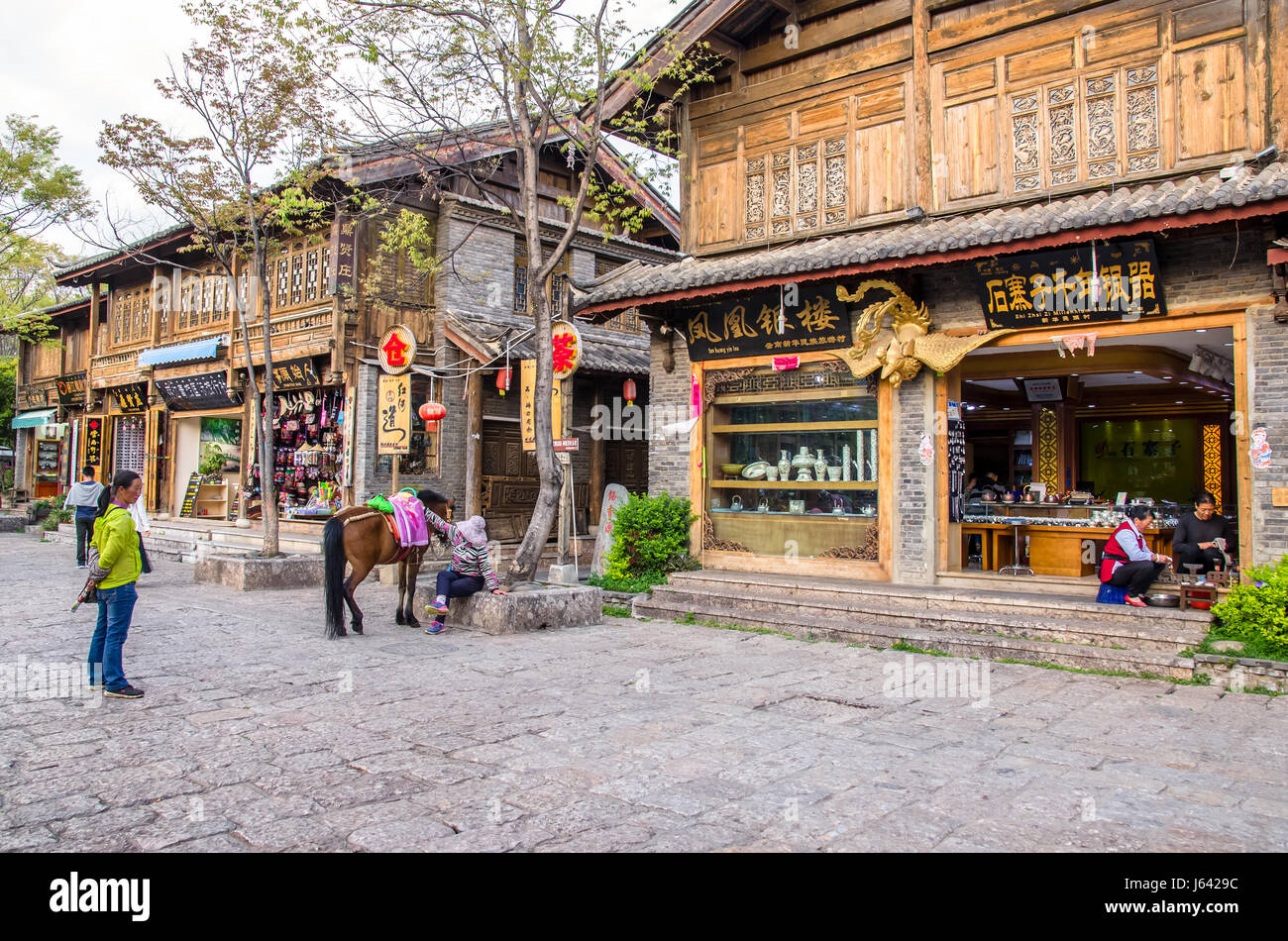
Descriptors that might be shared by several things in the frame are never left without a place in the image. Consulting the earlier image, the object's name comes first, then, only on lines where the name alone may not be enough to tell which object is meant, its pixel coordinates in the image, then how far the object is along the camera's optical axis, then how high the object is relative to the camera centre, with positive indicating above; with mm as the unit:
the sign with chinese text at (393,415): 13872 +1312
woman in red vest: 8195 -693
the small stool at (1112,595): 8336 -1020
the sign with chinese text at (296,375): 15719 +2279
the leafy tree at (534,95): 9570 +4768
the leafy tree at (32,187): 19672 +7207
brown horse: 8398 -599
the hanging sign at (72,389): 24016 +3085
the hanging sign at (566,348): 11961 +2073
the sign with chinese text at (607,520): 12102 -376
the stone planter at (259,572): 11883 -1092
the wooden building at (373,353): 14938 +2737
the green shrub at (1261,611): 7055 -1040
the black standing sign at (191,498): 20031 -46
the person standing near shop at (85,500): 13656 -54
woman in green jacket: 5934 -597
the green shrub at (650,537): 11289 -578
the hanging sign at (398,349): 13648 +2363
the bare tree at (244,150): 11953 +5053
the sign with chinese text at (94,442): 23203 +1504
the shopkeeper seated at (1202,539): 8492 -484
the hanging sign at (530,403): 12391 +1369
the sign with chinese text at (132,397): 21188 +2511
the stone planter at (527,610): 8945 -1265
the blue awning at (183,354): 18234 +3208
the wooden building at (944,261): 8172 +2439
